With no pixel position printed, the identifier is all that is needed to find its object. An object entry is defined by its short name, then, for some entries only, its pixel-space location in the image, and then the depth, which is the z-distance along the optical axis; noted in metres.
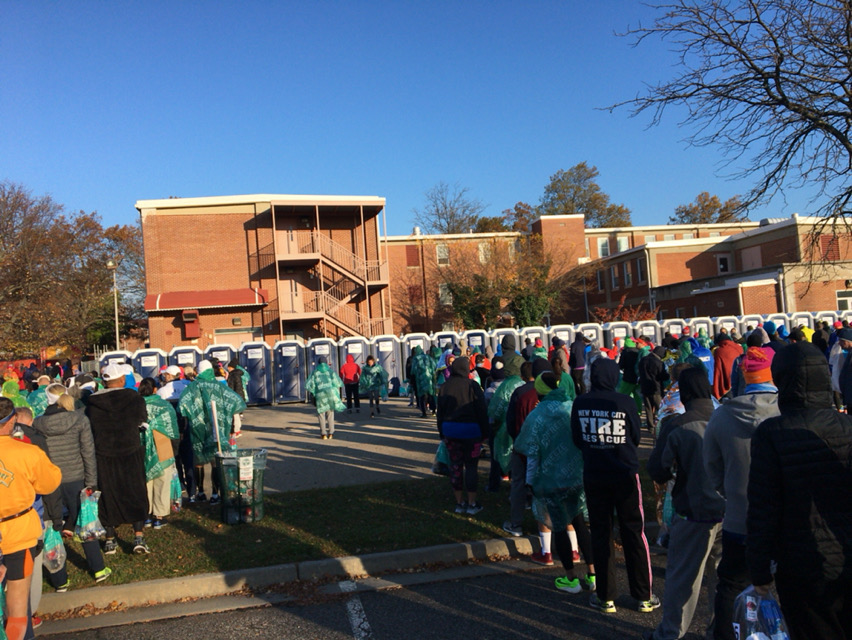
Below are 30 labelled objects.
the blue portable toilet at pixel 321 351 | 22.11
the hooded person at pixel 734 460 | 3.80
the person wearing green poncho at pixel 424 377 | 15.97
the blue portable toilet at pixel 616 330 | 24.16
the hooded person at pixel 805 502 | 2.78
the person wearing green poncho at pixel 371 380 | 17.12
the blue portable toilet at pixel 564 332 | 23.66
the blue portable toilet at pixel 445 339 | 22.80
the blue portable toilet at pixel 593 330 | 23.91
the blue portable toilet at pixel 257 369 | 22.08
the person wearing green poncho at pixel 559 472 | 5.41
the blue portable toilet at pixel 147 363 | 20.97
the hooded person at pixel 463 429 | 7.59
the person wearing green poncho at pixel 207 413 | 8.49
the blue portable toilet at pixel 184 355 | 21.30
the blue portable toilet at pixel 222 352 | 21.45
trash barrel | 7.49
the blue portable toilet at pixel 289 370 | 22.16
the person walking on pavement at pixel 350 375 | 16.42
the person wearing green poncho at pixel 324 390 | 13.16
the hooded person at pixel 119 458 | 6.77
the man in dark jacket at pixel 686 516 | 4.23
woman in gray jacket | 6.16
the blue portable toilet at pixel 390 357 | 22.75
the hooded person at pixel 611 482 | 4.81
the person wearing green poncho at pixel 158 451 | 7.50
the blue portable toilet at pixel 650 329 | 24.41
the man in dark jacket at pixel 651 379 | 11.42
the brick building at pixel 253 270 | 29.33
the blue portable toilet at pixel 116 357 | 19.95
